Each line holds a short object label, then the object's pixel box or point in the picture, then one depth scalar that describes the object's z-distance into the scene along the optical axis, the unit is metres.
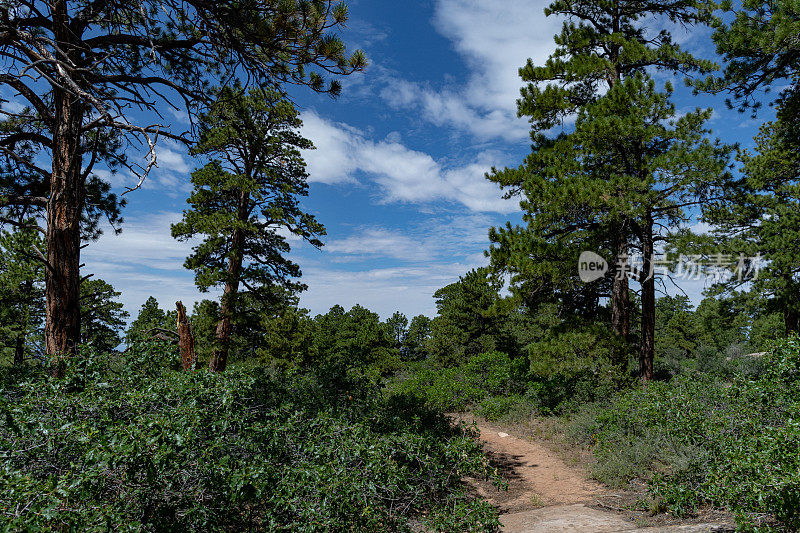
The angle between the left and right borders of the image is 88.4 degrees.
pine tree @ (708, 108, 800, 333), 13.05
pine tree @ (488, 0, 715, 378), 10.38
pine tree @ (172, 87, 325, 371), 13.17
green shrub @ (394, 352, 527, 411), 15.51
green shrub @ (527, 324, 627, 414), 10.91
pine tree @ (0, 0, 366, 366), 5.89
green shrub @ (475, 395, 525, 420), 14.02
